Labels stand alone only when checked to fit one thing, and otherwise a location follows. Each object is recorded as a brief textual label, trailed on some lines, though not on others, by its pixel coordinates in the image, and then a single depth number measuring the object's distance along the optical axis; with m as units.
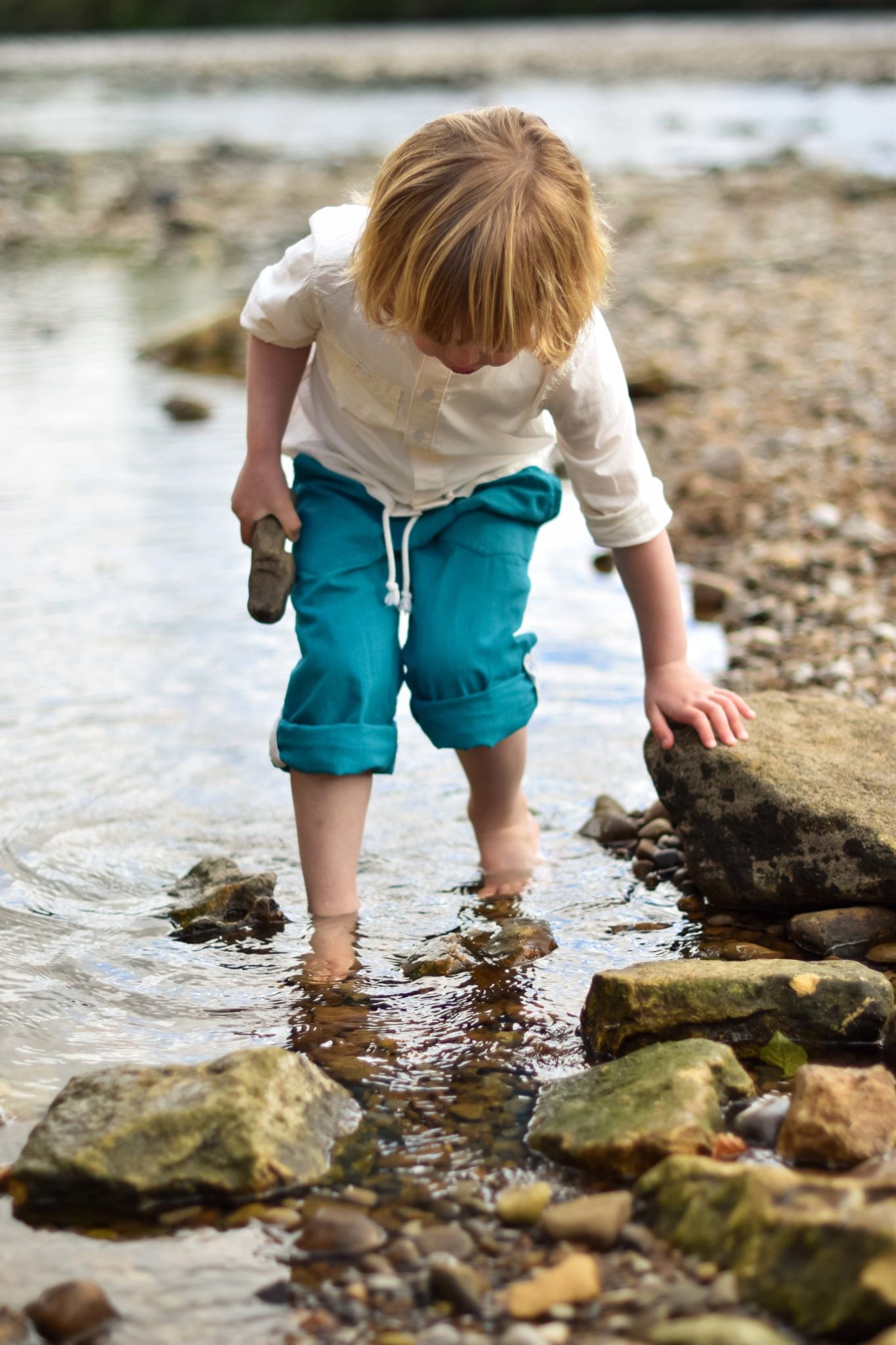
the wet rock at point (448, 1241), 1.94
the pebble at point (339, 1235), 1.97
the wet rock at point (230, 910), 2.97
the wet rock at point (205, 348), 8.83
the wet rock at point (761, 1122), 2.17
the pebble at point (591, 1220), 1.93
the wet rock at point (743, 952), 2.84
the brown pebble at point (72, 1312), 1.82
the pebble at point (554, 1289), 1.82
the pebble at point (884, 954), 2.76
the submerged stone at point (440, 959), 2.80
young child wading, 2.87
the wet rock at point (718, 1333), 1.63
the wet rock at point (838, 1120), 2.09
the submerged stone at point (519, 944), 2.85
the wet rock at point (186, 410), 7.57
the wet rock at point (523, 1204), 2.00
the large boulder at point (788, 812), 2.85
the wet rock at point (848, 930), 2.82
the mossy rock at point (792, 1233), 1.67
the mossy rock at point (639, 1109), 2.10
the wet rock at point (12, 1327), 1.82
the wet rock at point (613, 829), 3.44
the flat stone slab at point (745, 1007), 2.44
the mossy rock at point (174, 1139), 2.07
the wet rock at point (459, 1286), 1.83
